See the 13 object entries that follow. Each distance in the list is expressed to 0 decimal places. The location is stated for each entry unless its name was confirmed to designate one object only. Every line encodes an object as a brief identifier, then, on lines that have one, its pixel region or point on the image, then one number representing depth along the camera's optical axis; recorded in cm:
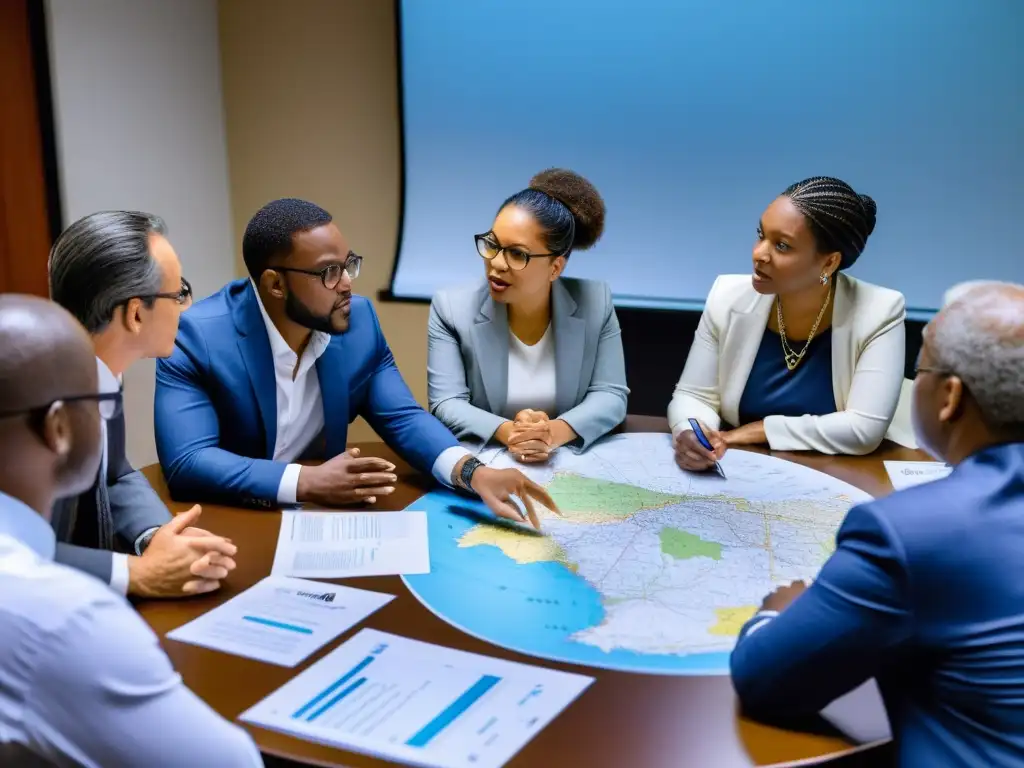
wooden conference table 125
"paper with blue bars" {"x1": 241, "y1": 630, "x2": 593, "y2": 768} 125
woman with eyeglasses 272
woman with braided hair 263
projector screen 359
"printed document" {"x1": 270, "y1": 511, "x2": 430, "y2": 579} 178
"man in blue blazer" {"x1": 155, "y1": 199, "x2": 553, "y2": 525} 211
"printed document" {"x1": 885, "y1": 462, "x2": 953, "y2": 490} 234
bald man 95
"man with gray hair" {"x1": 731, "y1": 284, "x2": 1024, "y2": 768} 120
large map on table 154
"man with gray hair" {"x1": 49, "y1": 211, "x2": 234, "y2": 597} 180
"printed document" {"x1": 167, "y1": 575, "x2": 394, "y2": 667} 148
